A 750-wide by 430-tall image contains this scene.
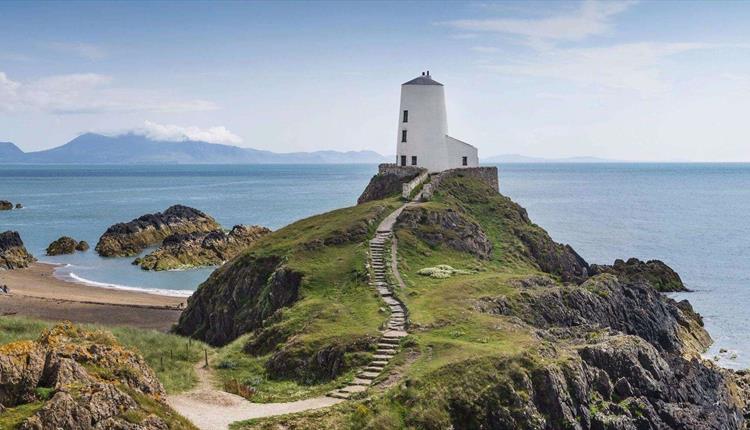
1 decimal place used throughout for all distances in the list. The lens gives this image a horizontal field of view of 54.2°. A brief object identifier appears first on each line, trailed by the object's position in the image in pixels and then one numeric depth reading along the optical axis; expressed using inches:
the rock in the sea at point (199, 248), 4001.0
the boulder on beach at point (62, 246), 4588.8
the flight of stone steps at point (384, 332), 1194.0
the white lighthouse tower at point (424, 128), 3031.5
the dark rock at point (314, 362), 1291.8
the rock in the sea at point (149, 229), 4557.1
